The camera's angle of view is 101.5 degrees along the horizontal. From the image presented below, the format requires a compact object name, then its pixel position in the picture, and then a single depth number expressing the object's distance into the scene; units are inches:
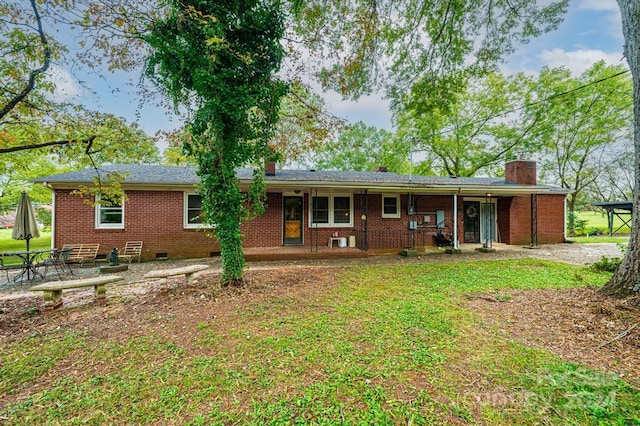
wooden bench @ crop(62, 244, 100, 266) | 343.3
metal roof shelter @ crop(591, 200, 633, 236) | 609.1
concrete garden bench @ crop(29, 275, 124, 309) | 174.7
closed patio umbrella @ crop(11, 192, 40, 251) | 260.1
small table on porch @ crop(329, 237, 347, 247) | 428.8
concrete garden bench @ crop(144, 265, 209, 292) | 206.5
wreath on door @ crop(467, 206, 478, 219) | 517.4
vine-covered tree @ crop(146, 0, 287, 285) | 188.7
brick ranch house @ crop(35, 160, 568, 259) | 364.5
